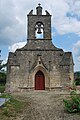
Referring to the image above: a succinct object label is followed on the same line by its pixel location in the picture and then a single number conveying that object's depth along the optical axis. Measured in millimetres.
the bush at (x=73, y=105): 3993
